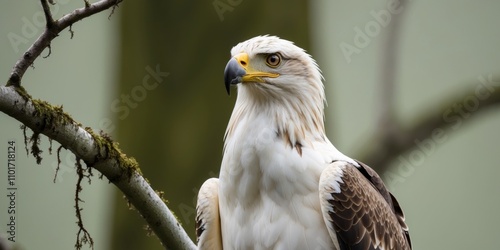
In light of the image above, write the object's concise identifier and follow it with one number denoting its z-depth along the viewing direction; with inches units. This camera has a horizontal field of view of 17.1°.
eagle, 373.7
